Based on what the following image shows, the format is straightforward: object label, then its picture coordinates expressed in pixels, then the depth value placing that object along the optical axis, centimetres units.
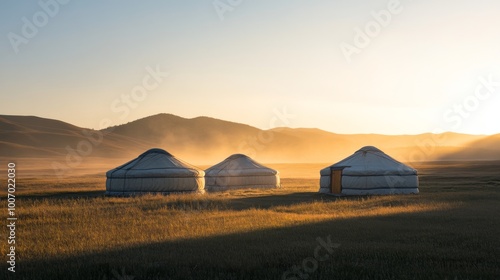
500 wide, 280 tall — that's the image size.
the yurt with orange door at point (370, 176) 2762
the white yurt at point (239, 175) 3303
